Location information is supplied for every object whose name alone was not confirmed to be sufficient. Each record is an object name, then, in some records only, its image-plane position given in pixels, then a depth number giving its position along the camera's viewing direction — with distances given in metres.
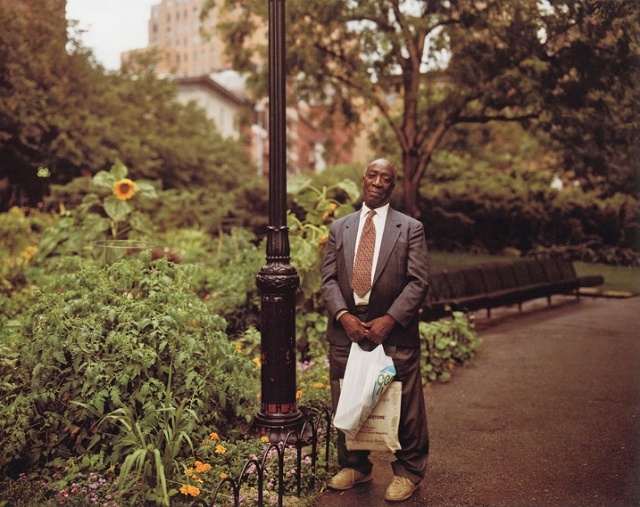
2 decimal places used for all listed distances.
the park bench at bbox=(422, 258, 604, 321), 9.14
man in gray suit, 3.63
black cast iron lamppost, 4.17
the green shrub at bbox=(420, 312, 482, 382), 6.91
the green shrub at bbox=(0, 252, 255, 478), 3.72
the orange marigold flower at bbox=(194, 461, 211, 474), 3.56
